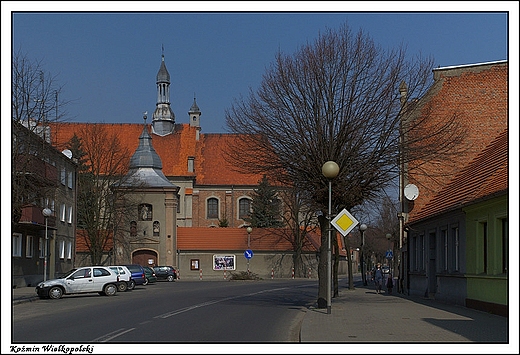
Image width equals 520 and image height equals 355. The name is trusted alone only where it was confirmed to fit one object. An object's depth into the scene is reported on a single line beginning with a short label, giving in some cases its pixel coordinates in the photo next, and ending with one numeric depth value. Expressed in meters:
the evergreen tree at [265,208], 76.25
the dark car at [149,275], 49.81
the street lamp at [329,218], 18.95
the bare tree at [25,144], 27.23
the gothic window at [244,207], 85.51
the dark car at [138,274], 44.97
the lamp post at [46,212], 34.43
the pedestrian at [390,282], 36.25
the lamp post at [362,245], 41.55
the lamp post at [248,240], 67.25
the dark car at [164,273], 58.50
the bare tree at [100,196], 60.81
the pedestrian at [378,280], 37.69
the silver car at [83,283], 31.17
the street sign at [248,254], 60.60
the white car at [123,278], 35.92
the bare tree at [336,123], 23.28
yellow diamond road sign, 18.89
